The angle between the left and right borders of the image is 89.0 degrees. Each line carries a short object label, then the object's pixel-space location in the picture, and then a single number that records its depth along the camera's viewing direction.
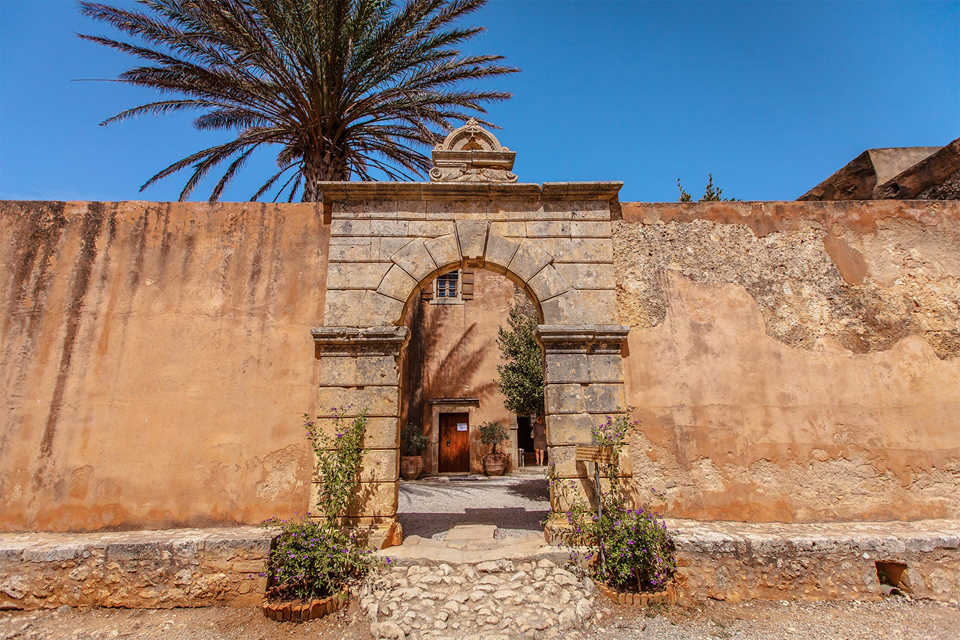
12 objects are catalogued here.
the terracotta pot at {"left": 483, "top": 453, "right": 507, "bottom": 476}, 13.55
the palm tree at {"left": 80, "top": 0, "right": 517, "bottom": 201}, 7.00
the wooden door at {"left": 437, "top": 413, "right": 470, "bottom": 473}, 14.24
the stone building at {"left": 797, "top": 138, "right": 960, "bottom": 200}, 5.74
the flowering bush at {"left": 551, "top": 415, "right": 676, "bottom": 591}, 3.84
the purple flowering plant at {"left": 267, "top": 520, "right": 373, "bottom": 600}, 3.77
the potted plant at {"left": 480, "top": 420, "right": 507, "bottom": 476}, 13.58
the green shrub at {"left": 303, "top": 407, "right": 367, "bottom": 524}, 4.20
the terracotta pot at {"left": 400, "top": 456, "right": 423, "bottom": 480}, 13.00
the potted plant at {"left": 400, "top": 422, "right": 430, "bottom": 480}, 13.03
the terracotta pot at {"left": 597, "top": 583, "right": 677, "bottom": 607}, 3.73
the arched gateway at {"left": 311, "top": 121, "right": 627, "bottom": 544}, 4.59
